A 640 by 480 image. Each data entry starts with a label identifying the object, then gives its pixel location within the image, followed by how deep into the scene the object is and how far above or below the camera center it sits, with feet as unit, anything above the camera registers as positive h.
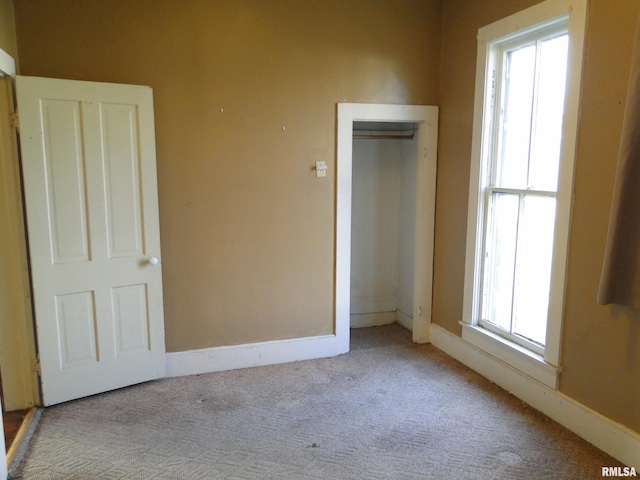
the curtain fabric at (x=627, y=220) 7.16 -0.57
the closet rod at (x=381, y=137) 13.82 +1.31
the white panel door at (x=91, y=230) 9.29 -1.03
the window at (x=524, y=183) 8.86 +0.00
